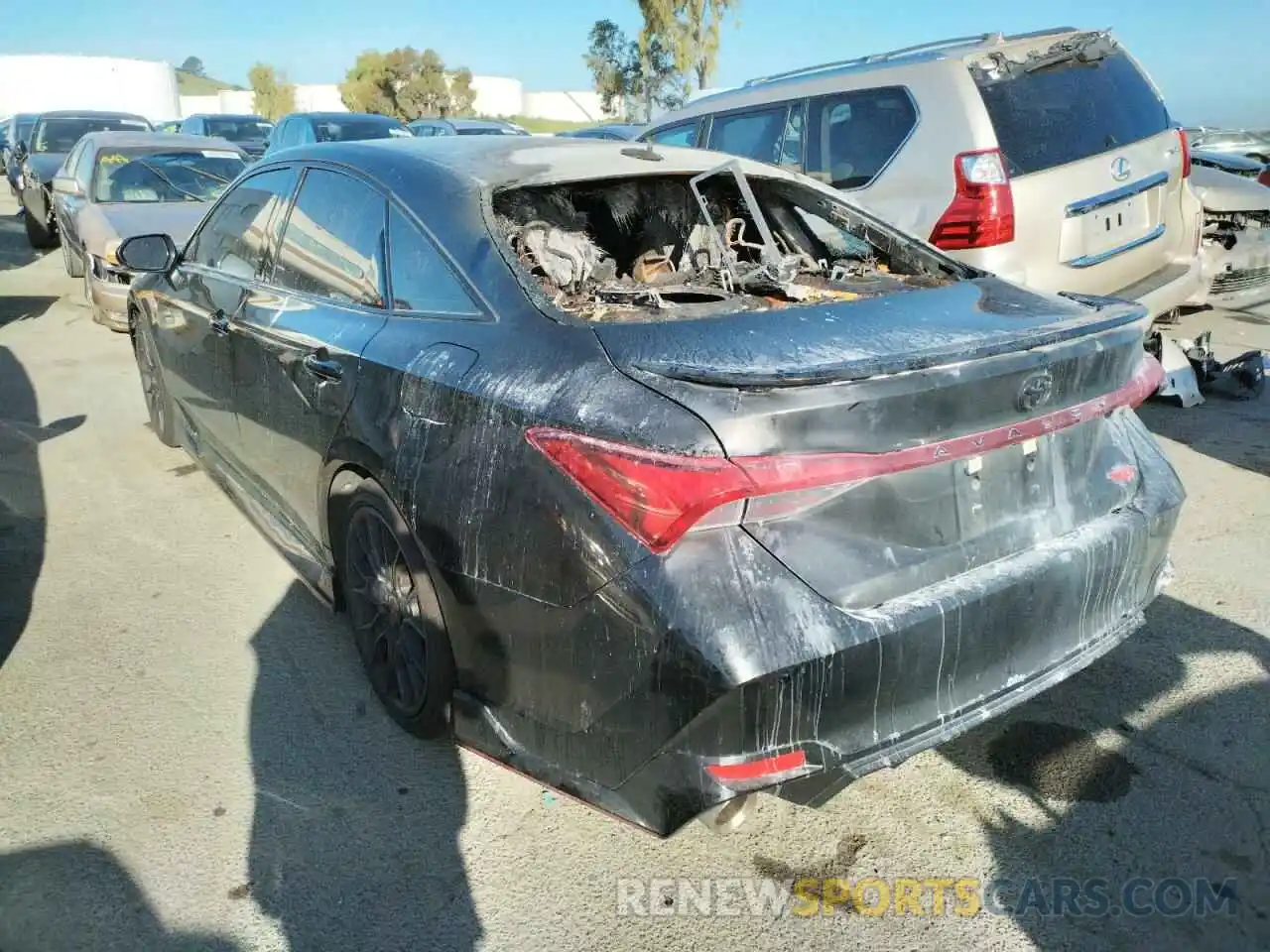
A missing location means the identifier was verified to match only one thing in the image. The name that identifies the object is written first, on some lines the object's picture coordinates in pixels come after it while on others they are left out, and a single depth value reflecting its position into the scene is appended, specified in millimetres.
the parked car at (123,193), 7793
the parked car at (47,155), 12859
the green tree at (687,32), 40375
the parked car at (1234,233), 6539
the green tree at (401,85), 57781
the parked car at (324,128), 13453
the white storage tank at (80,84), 62969
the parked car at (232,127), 20203
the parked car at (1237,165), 9172
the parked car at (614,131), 15531
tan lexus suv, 5051
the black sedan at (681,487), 1891
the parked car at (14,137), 14916
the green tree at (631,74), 42719
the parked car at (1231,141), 13527
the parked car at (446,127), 17844
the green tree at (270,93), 71375
